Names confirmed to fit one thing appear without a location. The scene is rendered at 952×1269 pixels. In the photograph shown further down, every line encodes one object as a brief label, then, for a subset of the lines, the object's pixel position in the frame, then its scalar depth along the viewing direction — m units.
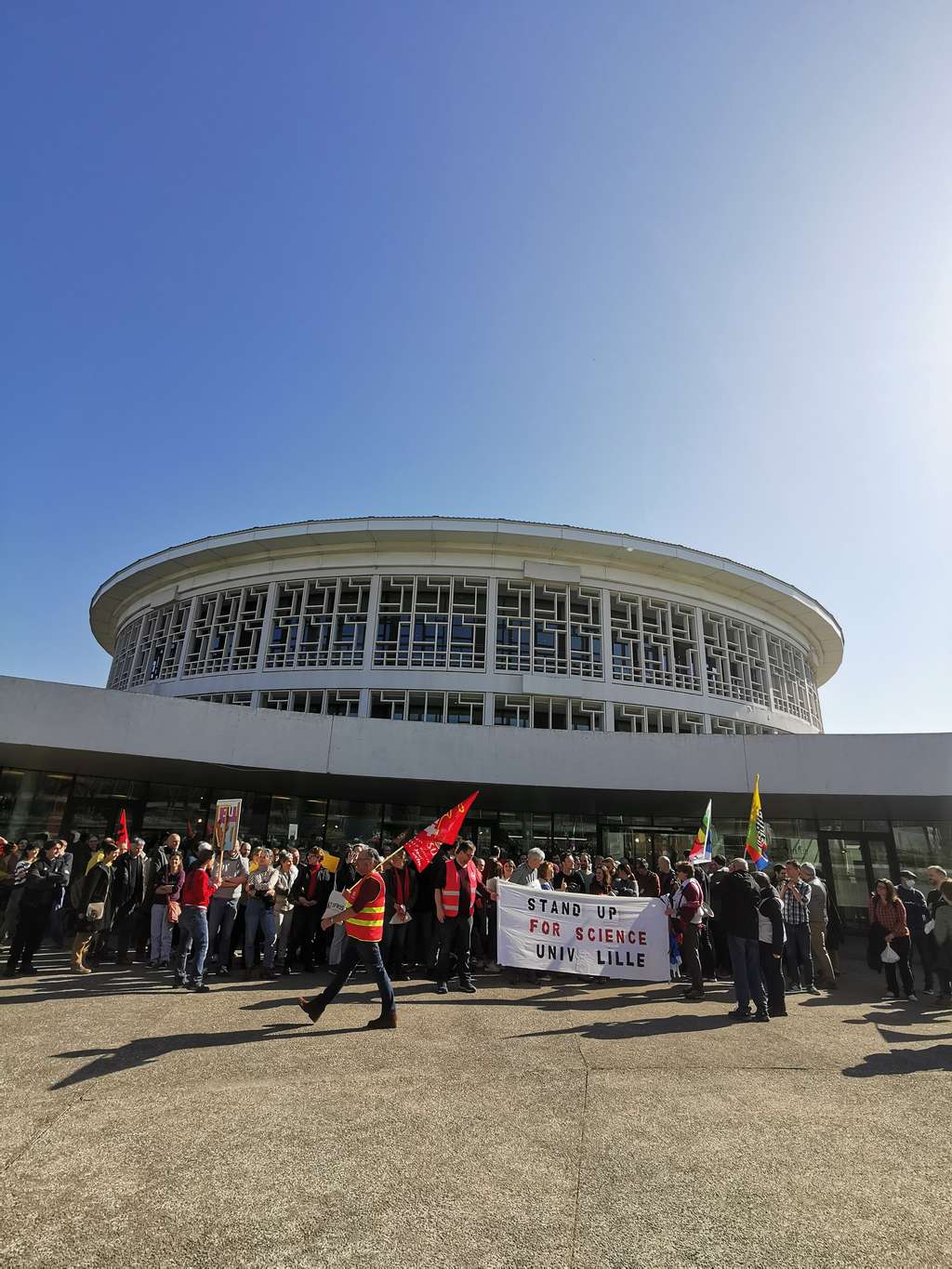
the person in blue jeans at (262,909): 10.09
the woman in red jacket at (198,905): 8.64
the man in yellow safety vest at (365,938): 6.91
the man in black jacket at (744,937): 8.35
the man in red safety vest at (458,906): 8.97
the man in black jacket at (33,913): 9.31
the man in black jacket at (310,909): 10.66
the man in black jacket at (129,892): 10.94
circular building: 23.30
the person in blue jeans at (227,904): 10.17
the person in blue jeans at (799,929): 10.49
